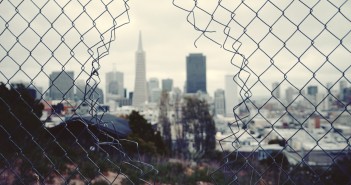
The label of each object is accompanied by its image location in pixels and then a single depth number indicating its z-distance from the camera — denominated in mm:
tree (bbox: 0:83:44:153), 5500
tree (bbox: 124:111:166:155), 15468
